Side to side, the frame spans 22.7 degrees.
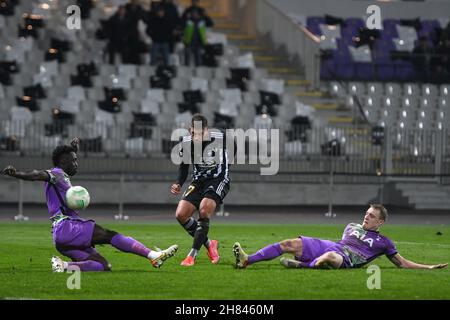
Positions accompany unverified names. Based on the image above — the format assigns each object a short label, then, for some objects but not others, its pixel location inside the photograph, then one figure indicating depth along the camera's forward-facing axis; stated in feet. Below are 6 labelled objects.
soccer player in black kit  55.06
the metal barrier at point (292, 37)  128.06
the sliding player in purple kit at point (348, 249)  49.11
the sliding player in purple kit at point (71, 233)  47.62
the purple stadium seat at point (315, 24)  134.21
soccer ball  47.24
